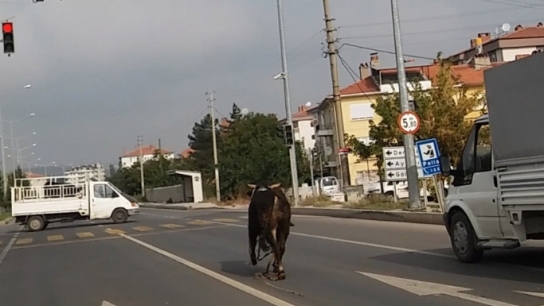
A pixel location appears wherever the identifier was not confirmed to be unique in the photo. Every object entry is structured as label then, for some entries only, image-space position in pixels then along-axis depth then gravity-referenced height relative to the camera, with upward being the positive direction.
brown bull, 11.98 -0.02
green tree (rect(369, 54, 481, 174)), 33.47 +3.92
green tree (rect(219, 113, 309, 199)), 51.62 +3.81
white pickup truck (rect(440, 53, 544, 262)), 10.47 +0.41
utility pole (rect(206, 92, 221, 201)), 59.88 +2.89
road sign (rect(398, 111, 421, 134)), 22.66 +2.37
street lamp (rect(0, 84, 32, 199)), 75.59 +5.33
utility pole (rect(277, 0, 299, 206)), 37.56 +4.96
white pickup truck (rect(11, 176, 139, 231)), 35.69 +1.38
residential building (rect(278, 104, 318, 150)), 113.81 +13.05
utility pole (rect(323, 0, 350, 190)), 35.11 +5.70
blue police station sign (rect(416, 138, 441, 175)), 21.20 +1.35
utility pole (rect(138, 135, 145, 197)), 105.96 +7.17
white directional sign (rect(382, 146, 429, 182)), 25.78 +1.39
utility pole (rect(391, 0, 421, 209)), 23.08 +1.94
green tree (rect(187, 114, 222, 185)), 108.74 +11.23
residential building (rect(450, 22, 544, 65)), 78.25 +15.19
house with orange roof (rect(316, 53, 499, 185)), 67.62 +10.12
